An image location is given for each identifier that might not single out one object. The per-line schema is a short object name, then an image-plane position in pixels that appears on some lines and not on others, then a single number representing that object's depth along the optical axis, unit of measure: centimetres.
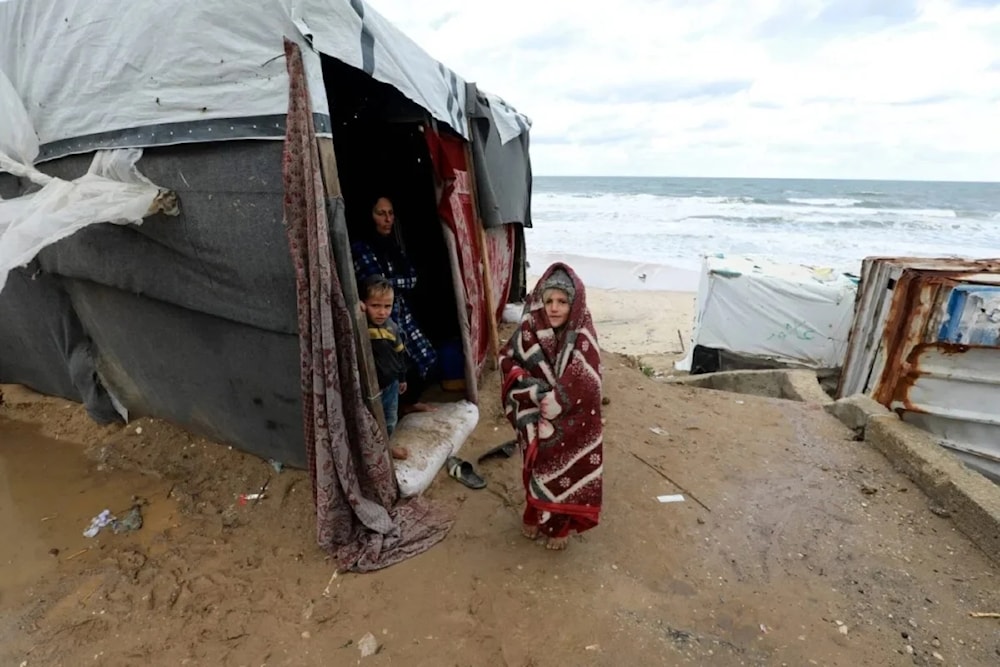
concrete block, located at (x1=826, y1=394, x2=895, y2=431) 377
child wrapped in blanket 239
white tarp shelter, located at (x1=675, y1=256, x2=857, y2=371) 618
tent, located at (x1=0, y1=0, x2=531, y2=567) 222
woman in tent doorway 340
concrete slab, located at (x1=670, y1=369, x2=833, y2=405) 500
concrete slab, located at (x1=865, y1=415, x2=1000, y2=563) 266
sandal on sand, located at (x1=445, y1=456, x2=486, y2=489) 313
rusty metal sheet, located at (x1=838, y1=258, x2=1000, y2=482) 332
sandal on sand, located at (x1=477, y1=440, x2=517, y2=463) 343
